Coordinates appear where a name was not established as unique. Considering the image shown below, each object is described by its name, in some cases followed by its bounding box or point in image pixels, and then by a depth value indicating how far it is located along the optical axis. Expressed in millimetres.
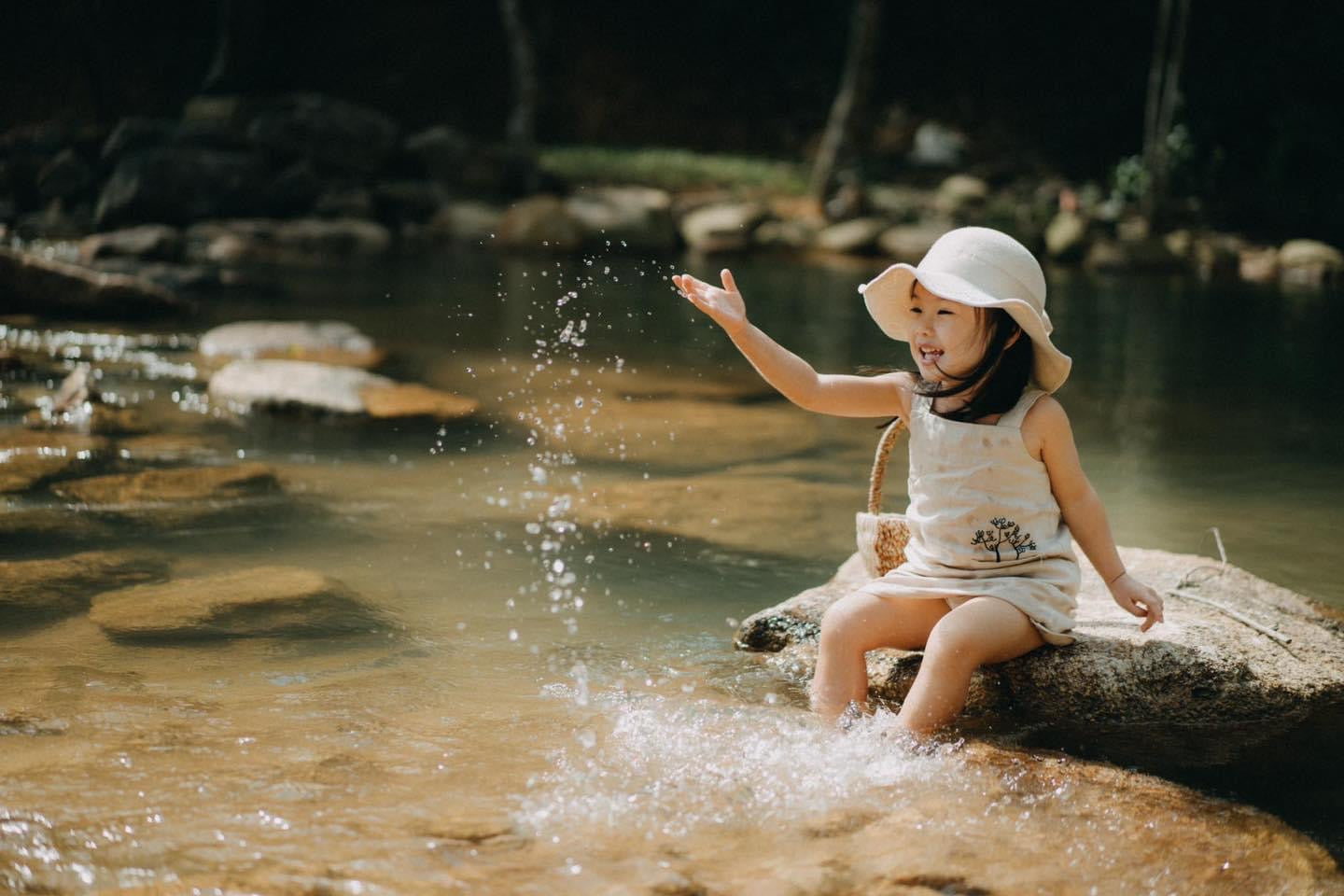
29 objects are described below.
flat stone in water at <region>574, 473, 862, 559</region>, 5016
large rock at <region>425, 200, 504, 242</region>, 16891
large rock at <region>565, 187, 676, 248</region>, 15492
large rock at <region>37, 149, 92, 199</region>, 16812
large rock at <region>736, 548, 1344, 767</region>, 3180
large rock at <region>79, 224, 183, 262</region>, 12875
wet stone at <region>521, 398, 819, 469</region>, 6371
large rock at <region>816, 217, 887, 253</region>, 16906
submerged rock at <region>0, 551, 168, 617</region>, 3945
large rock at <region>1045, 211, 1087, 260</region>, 17078
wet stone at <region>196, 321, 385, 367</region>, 8625
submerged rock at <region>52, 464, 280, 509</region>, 5191
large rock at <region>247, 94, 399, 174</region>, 18141
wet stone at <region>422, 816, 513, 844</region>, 2477
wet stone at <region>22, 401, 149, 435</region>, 6375
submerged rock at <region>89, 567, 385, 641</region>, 3787
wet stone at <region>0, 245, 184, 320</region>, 9477
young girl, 3064
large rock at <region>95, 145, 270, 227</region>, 15523
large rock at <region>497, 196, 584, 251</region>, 15391
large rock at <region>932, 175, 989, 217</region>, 19036
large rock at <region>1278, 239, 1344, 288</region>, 15875
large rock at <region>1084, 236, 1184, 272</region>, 16719
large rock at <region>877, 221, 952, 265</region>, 16328
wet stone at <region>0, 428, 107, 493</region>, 5438
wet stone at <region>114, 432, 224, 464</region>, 5926
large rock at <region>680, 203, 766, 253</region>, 16203
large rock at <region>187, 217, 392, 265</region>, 14805
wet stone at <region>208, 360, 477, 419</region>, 6887
